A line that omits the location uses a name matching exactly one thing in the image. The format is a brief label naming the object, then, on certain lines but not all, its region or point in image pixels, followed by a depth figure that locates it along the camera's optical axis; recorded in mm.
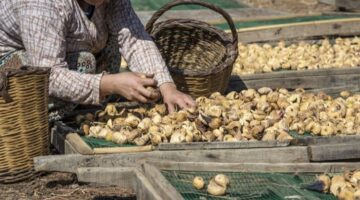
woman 3373
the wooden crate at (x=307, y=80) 4891
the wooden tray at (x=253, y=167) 2711
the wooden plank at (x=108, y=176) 2672
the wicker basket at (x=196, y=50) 4449
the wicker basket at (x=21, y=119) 3281
